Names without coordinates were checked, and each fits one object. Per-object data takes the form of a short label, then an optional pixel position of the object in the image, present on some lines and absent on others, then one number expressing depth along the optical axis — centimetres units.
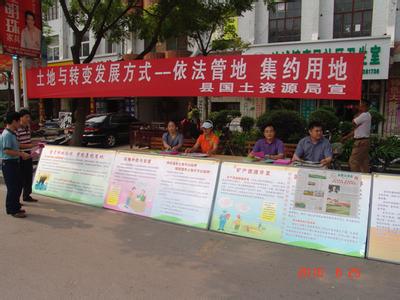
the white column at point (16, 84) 840
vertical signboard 806
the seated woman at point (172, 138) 676
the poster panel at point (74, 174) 595
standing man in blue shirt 550
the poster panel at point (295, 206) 411
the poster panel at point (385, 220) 391
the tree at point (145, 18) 912
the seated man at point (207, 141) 645
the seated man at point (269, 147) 582
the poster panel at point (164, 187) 495
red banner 529
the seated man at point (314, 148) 526
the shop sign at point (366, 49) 1470
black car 1417
